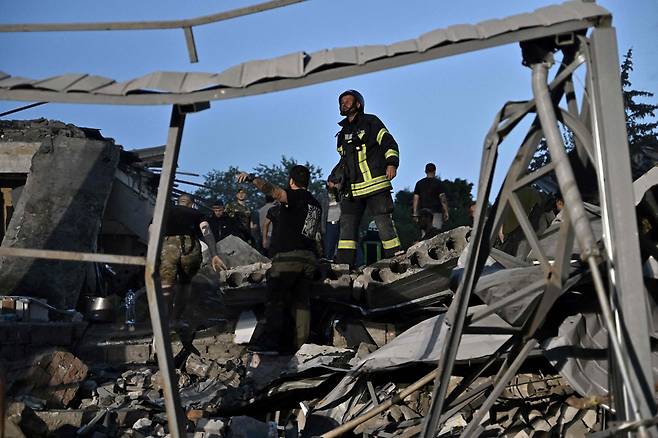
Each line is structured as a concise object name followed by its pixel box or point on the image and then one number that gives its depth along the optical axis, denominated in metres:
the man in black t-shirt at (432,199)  12.98
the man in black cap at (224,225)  14.30
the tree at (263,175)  46.81
